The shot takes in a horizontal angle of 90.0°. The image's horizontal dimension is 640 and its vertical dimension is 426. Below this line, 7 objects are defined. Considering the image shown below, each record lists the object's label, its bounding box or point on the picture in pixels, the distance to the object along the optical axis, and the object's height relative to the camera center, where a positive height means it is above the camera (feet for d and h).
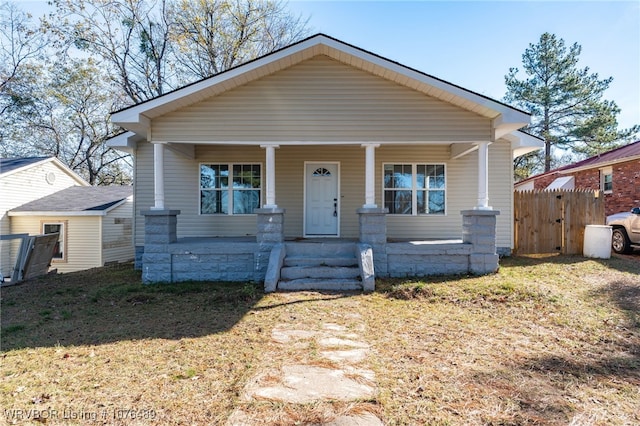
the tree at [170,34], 51.88 +30.37
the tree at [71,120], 62.90 +20.16
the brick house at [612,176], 44.42 +5.93
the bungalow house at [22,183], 46.32 +4.85
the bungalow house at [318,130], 21.74 +6.00
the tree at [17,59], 59.77 +29.63
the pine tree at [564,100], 67.82 +25.36
